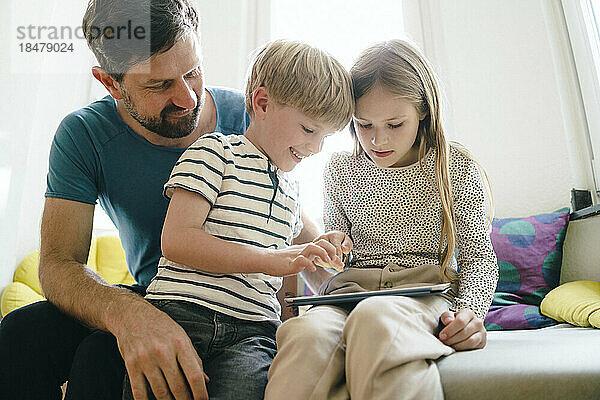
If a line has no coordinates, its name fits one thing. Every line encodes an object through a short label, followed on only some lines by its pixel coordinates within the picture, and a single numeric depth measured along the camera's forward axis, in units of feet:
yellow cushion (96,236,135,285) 7.41
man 3.34
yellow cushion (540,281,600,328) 4.29
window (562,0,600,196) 6.53
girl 3.57
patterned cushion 5.55
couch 2.43
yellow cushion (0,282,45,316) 6.77
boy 2.96
